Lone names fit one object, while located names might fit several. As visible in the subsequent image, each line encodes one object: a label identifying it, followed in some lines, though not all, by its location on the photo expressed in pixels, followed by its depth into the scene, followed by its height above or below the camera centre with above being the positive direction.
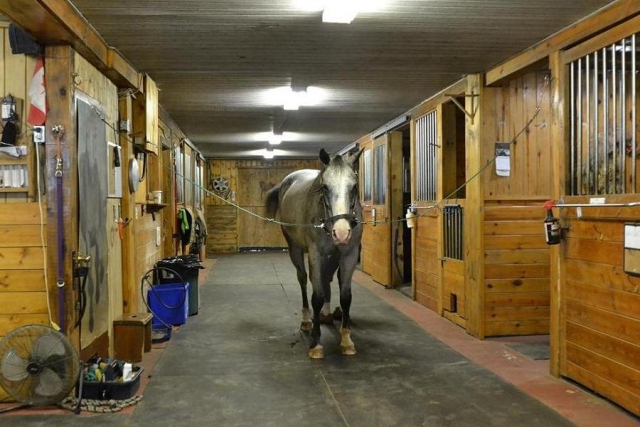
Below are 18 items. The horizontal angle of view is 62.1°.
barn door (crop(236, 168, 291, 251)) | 14.56 +0.11
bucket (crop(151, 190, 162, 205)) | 5.69 +0.13
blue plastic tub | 5.27 -0.93
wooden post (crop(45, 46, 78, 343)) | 3.21 +0.28
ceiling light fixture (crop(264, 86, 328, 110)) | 5.65 +1.23
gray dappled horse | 3.97 -0.19
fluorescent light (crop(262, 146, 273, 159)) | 11.92 +1.27
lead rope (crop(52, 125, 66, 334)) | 3.20 -0.09
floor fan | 3.00 -0.87
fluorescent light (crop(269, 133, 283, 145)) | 9.55 +1.26
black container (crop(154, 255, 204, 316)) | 5.63 -0.71
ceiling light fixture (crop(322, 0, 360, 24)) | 3.13 +1.17
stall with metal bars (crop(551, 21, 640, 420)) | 2.96 -0.34
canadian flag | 3.21 +0.66
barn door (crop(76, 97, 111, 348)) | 3.43 -0.05
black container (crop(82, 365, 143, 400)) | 3.22 -1.10
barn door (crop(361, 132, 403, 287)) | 7.93 -0.03
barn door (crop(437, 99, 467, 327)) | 5.38 -0.07
